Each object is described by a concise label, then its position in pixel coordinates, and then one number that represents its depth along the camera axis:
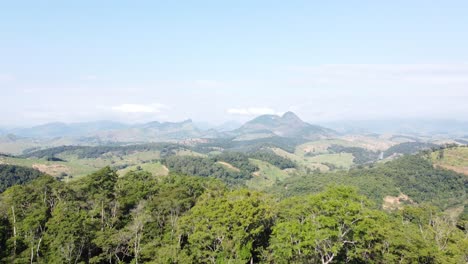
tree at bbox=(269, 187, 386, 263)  39.88
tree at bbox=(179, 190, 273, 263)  44.56
